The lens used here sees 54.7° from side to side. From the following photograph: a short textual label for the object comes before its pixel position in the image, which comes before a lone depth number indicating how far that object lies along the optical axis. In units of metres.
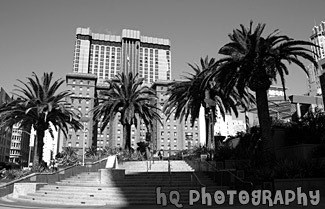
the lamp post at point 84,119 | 29.42
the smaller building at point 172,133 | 113.81
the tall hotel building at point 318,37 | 173.74
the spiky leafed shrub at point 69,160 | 28.27
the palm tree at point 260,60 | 20.23
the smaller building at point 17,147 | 128.12
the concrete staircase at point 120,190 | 14.05
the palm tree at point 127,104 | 32.24
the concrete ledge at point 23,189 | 16.58
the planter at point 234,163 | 18.59
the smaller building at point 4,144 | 100.50
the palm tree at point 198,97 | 28.25
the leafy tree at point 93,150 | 39.69
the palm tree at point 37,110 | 26.12
